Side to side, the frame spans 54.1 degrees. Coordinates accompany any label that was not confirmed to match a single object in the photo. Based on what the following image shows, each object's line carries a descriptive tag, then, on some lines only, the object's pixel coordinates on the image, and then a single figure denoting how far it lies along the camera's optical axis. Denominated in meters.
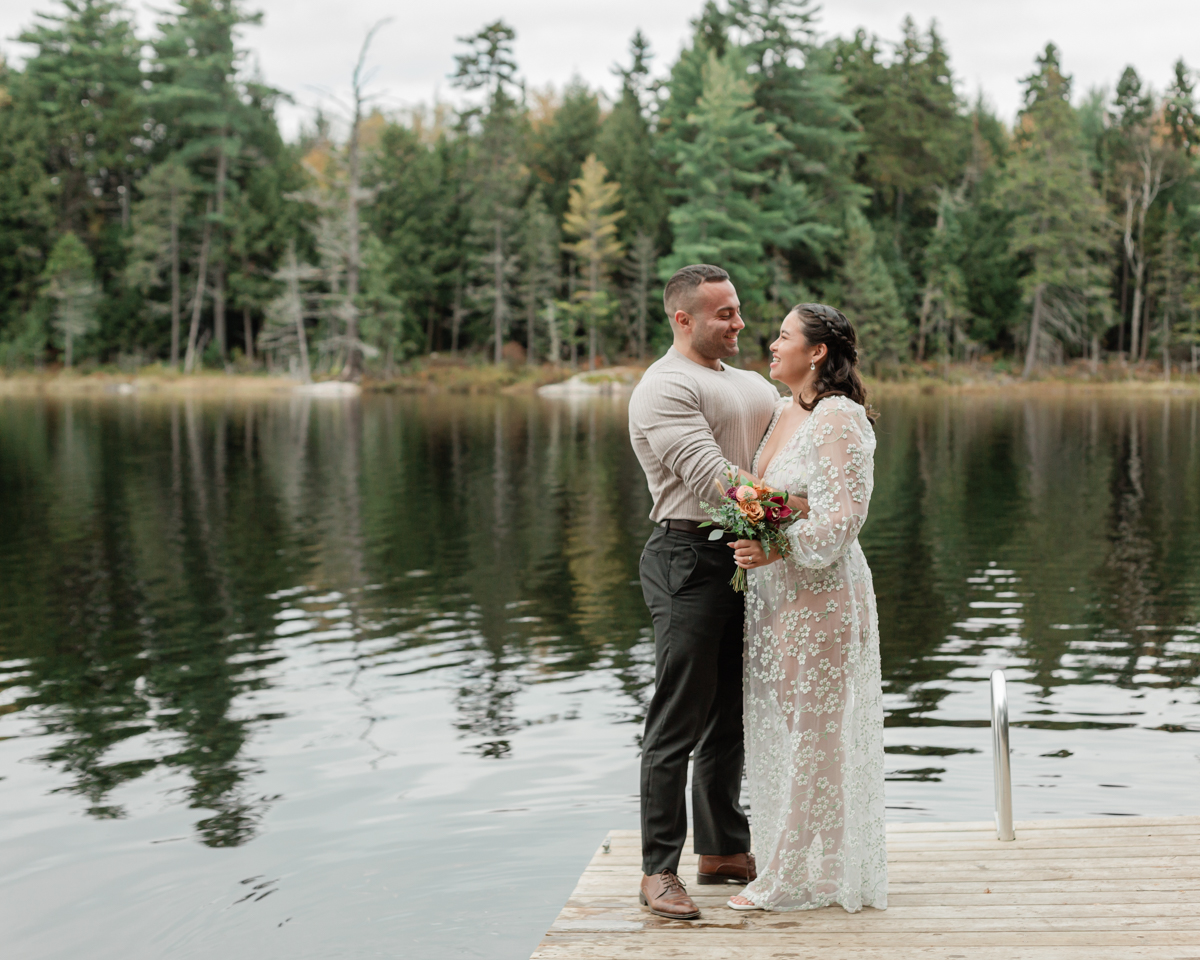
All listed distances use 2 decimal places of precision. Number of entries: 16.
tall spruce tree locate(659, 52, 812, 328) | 51.69
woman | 3.92
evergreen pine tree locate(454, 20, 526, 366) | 57.22
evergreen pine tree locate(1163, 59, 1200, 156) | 62.78
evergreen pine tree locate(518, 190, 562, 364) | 57.06
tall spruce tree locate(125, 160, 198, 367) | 55.00
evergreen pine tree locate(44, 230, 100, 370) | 54.12
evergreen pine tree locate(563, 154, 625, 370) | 55.66
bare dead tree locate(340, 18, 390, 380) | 53.12
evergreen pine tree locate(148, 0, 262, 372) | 57.03
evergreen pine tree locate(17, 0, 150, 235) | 58.34
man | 3.95
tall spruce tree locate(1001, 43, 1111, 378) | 55.66
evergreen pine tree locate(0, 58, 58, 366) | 56.16
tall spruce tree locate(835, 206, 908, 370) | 54.66
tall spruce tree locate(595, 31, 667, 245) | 58.06
